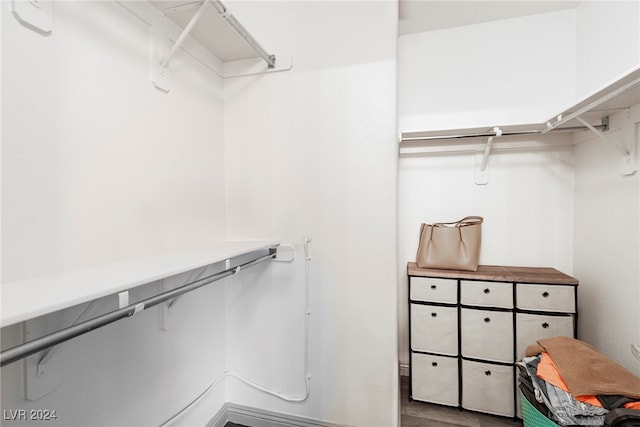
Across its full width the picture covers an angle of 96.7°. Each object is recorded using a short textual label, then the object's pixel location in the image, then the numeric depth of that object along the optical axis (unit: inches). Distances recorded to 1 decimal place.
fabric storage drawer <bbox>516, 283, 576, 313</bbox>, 62.0
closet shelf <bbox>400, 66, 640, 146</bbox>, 41.7
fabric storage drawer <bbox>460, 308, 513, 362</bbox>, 65.1
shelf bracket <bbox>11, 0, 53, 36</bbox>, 30.2
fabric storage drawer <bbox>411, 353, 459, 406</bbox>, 68.2
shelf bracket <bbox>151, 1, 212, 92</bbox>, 46.5
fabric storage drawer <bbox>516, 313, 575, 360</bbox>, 62.4
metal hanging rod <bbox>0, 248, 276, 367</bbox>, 19.6
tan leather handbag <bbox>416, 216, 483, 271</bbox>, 69.7
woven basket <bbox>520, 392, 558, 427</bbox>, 47.9
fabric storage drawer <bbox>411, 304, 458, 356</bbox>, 67.9
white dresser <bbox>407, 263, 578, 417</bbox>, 63.4
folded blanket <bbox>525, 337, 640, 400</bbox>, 42.8
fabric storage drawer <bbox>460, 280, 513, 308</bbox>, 65.2
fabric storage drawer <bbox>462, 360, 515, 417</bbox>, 64.8
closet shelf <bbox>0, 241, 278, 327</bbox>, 19.7
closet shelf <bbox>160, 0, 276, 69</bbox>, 42.0
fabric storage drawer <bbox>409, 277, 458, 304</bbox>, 67.8
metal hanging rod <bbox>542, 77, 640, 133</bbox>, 39.7
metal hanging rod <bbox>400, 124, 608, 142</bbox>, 63.4
